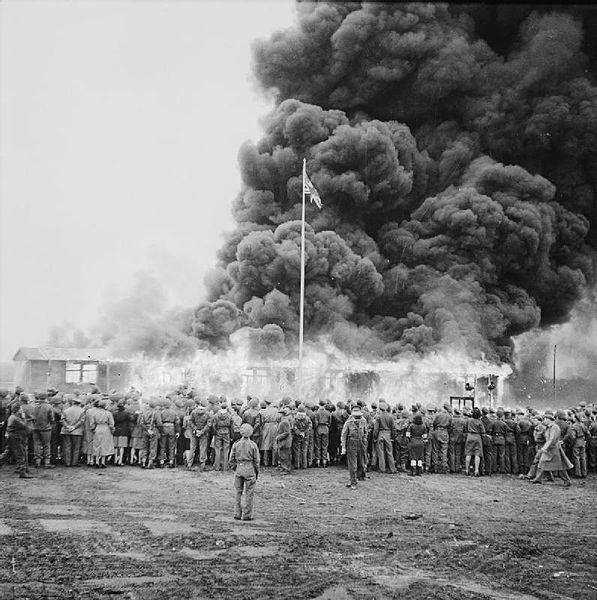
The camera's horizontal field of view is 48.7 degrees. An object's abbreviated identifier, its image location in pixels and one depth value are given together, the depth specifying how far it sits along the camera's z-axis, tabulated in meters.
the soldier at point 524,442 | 16.45
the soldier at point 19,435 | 14.07
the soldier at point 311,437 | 16.34
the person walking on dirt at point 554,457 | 14.97
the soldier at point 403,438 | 16.17
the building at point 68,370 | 32.25
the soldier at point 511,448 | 16.44
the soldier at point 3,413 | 15.88
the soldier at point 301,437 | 15.77
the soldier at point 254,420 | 16.05
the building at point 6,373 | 52.58
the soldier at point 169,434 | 15.95
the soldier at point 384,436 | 15.89
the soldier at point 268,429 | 16.12
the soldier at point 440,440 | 16.20
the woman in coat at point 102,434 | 15.40
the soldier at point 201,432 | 15.71
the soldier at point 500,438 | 16.28
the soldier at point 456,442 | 16.36
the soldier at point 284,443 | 15.38
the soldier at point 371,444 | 16.23
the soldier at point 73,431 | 15.41
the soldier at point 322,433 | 16.30
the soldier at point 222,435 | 15.58
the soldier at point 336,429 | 16.69
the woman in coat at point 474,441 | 15.91
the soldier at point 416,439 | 15.87
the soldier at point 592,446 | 16.78
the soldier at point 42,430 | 15.20
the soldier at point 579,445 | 15.93
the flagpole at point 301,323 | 25.81
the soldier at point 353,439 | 14.03
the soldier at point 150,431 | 15.90
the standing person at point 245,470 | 10.60
